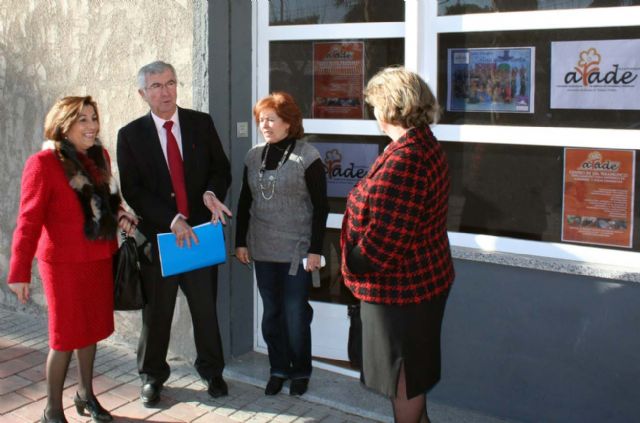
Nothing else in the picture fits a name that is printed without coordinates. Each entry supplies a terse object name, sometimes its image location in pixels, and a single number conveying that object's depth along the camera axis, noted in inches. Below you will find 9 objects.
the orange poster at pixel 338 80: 194.7
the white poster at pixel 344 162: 195.0
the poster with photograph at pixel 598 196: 155.9
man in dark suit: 175.8
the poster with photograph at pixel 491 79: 165.8
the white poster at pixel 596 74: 152.6
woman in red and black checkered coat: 123.4
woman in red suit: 155.9
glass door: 191.9
